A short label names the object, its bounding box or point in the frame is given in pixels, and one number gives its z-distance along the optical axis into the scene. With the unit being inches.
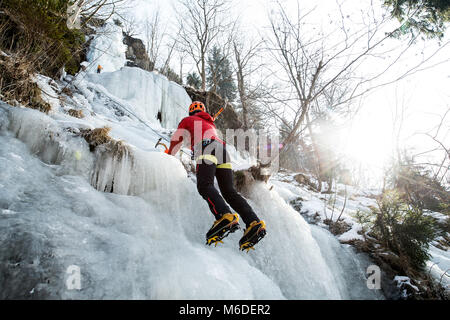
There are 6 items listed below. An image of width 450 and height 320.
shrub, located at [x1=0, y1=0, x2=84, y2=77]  124.4
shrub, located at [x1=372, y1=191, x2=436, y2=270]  127.3
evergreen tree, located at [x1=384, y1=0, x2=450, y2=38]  217.3
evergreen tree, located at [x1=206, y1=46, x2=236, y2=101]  767.0
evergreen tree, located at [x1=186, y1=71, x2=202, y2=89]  810.8
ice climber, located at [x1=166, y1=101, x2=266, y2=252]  80.4
